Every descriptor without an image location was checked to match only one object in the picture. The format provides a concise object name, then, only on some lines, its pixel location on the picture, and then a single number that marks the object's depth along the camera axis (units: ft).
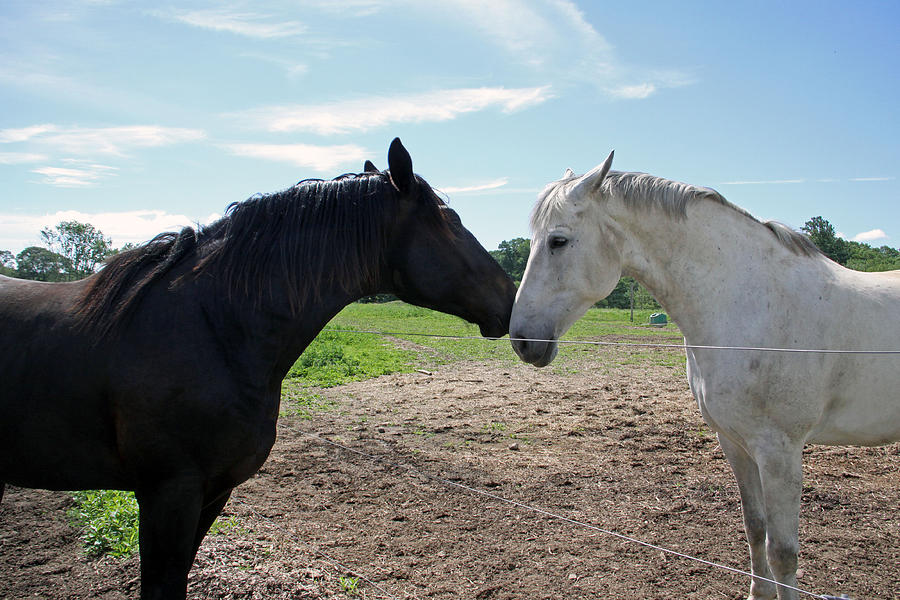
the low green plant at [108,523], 11.16
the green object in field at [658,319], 70.67
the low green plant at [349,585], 9.84
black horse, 6.04
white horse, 8.09
